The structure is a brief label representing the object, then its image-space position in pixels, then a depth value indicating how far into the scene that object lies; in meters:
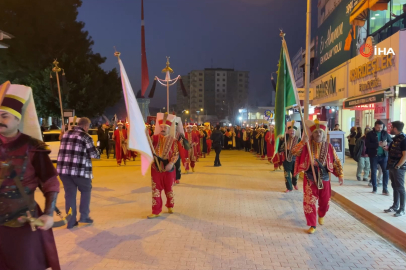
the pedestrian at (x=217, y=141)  16.48
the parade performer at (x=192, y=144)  13.79
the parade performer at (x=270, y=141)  16.23
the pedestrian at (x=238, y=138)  30.28
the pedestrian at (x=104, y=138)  20.59
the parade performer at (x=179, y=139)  7.91
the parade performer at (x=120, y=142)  16.22
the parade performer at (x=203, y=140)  22.69
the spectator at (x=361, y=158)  10.72
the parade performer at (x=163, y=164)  6.98
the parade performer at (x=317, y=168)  6.17
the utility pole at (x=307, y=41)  12.93
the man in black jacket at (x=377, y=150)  9.04
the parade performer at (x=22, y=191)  2.85
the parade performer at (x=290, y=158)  9.45
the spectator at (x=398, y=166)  6.78
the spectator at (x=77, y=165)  6.25
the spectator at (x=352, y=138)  16.02
